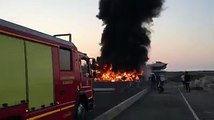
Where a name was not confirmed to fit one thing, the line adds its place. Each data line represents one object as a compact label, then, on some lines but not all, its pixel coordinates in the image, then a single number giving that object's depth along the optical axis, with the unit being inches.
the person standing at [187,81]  884.4
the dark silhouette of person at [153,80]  965.5
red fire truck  175.4
